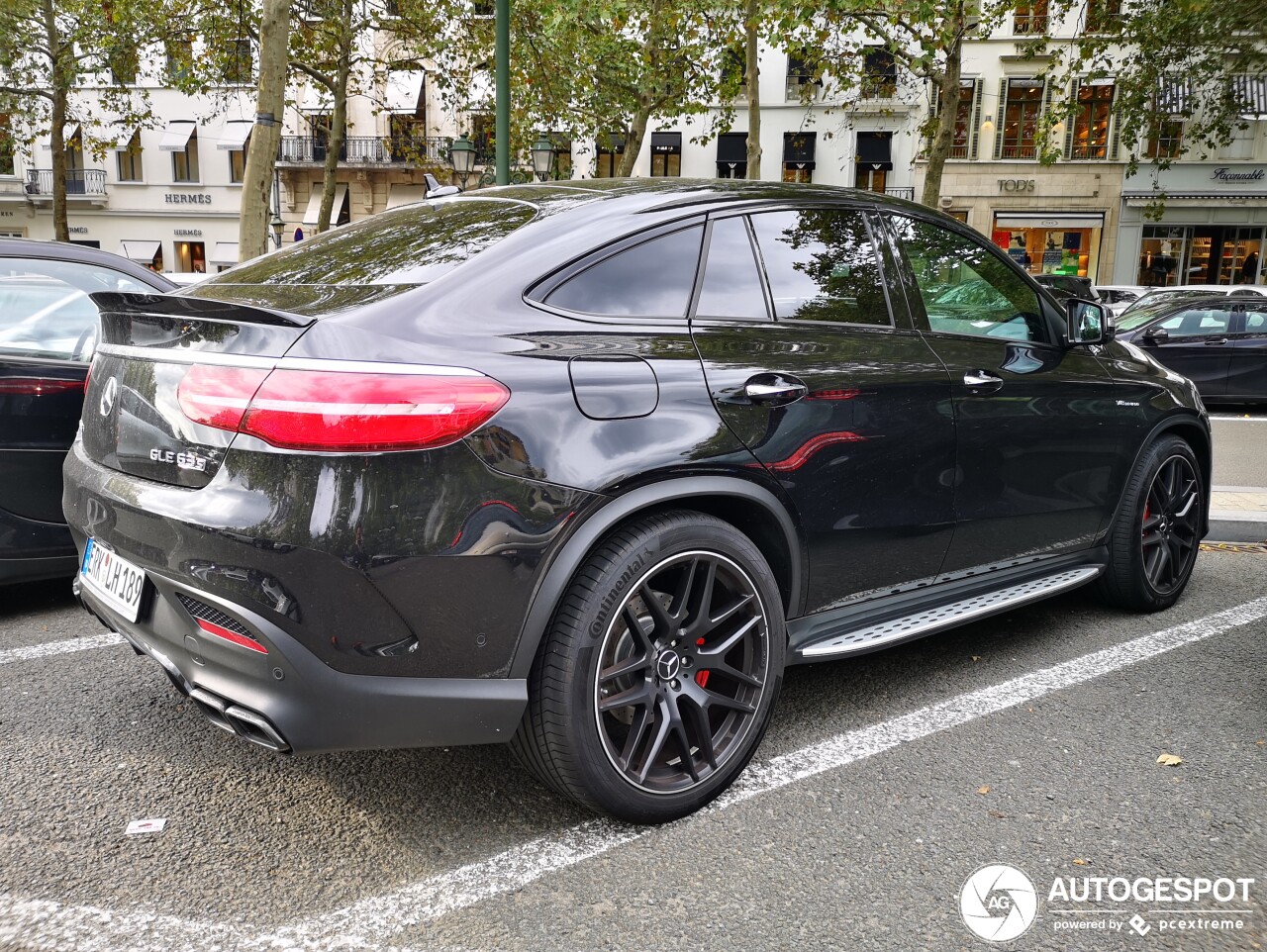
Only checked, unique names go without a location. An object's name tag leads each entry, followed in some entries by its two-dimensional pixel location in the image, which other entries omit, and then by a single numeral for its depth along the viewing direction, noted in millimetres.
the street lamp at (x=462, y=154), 15273
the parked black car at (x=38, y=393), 3943
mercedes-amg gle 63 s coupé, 2189
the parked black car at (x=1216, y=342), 13023
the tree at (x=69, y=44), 22188
